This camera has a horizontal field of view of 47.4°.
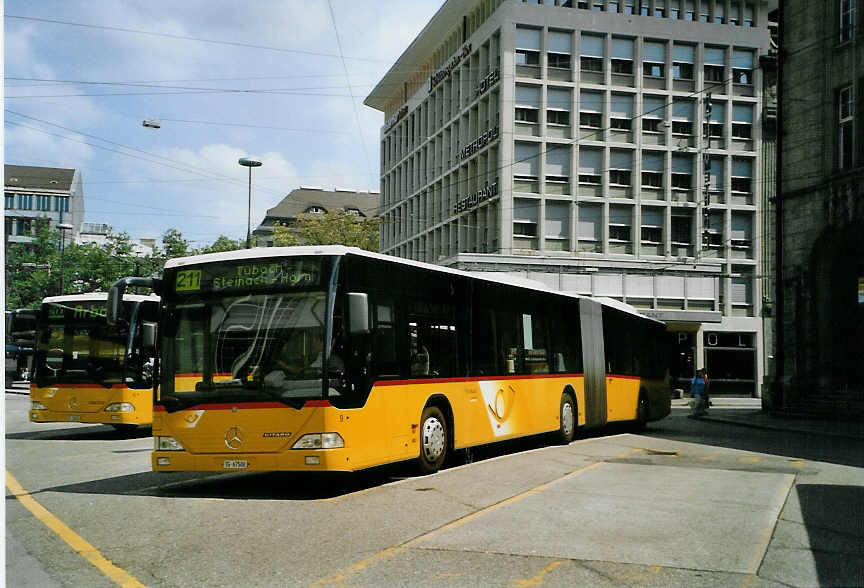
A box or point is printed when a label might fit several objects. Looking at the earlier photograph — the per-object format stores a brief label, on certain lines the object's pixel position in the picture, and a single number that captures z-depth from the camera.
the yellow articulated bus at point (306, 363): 10.98
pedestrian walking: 33.00
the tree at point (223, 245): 72.47
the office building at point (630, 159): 53.03
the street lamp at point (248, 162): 42.38
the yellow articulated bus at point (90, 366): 19.72
